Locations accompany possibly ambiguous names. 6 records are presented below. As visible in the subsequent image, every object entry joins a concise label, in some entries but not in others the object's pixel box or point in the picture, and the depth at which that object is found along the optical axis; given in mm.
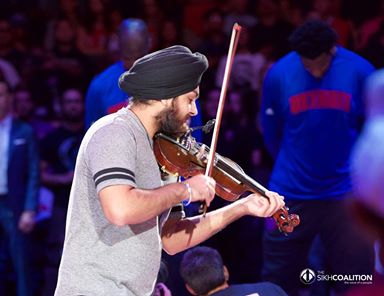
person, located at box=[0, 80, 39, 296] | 10037
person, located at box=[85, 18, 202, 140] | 8475
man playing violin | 4655
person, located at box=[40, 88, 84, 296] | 10796
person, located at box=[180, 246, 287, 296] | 6694
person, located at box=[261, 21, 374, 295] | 8180
